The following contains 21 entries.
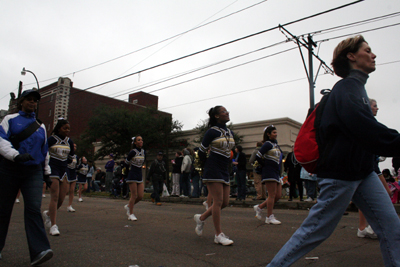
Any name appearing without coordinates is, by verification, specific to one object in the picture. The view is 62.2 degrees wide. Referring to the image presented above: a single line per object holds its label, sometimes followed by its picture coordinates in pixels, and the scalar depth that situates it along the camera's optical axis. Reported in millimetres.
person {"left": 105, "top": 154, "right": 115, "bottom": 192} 18500
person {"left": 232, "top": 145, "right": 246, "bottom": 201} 12055
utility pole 13470
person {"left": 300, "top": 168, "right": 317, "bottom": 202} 10750
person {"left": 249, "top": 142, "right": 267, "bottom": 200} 12070
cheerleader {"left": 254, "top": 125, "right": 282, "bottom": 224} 6746
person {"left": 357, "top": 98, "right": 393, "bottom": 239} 4910
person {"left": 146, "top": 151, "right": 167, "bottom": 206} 12672
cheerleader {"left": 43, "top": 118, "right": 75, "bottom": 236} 6344
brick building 42344
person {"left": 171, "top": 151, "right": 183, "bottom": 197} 14422
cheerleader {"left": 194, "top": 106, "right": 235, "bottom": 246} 4816
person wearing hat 3535
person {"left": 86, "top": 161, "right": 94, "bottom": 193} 17762
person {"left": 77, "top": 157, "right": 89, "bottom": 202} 13273
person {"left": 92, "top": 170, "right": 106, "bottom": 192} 22405
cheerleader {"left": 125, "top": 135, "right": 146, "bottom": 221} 7734
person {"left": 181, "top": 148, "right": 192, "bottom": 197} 13406
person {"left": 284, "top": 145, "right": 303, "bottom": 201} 11680
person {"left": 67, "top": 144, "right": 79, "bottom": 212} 9812
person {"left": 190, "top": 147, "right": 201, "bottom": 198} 13453
